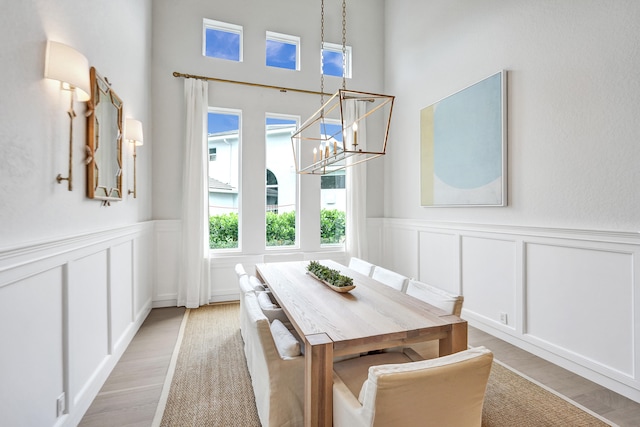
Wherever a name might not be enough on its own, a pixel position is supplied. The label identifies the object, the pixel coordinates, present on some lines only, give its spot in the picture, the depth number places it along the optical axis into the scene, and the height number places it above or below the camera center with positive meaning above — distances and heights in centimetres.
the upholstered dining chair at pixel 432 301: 183 -57
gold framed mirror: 204 +54
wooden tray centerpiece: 212 -49
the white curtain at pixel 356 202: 469 +17
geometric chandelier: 459 +132
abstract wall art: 296 +73
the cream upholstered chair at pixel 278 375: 154 -84
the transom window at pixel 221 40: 422 +245
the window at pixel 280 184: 454 +43
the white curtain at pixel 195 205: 393 +11
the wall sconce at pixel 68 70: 154 +75
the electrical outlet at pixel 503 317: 292 -101
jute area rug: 183 -124
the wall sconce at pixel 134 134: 291 +77
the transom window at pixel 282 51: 450 +244
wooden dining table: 136 -58
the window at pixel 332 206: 482 +11
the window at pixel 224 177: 431 +51
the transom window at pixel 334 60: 480 +244
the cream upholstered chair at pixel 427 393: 100 -62
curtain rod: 396 +181
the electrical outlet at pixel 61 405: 162 -104
